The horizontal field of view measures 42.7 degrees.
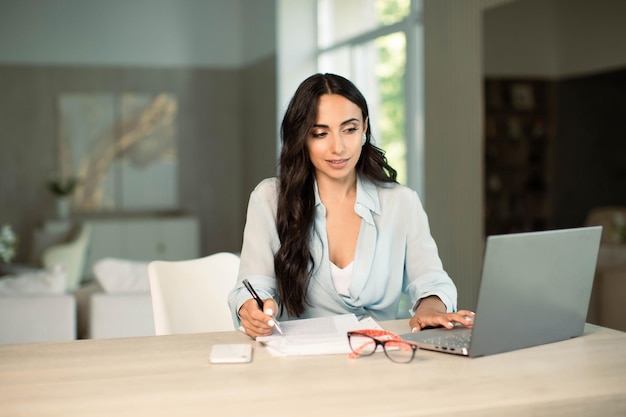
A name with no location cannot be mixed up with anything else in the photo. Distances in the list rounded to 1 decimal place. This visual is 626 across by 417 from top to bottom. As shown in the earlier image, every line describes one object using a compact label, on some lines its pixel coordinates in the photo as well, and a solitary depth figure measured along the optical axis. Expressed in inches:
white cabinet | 372.5
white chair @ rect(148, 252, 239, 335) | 90.6
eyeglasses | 63.6
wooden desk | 51.1
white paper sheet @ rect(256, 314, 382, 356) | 65.3
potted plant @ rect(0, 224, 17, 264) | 229.8
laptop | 61.2
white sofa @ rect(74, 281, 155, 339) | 160.1
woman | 86.2
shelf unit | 257.0
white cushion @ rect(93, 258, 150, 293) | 164.7
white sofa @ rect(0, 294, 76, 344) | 154.5
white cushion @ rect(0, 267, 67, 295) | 158.6
